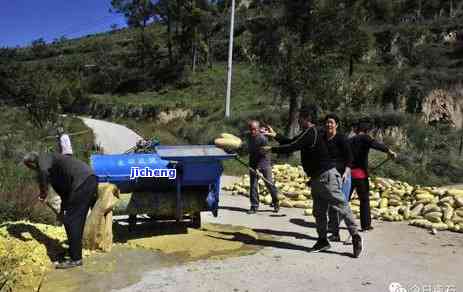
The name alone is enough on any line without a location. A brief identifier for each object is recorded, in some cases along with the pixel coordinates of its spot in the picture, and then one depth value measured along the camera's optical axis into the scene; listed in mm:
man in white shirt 15141
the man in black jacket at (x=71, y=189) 7895
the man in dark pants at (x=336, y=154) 8875
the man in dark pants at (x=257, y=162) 12045
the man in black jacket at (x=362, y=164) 10211
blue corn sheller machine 9305
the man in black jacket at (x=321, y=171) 8461
